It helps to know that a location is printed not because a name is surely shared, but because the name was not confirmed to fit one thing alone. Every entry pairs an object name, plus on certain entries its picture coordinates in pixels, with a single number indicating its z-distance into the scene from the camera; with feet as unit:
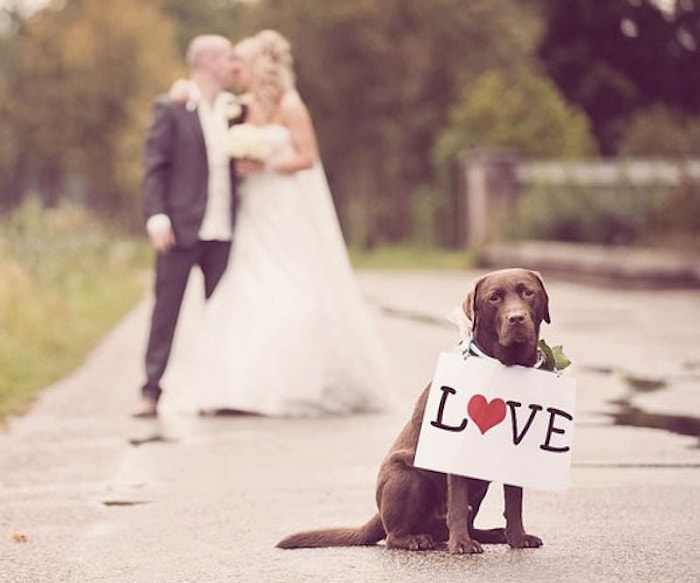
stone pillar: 100.01
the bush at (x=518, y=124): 116.26
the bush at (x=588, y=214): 82.86
